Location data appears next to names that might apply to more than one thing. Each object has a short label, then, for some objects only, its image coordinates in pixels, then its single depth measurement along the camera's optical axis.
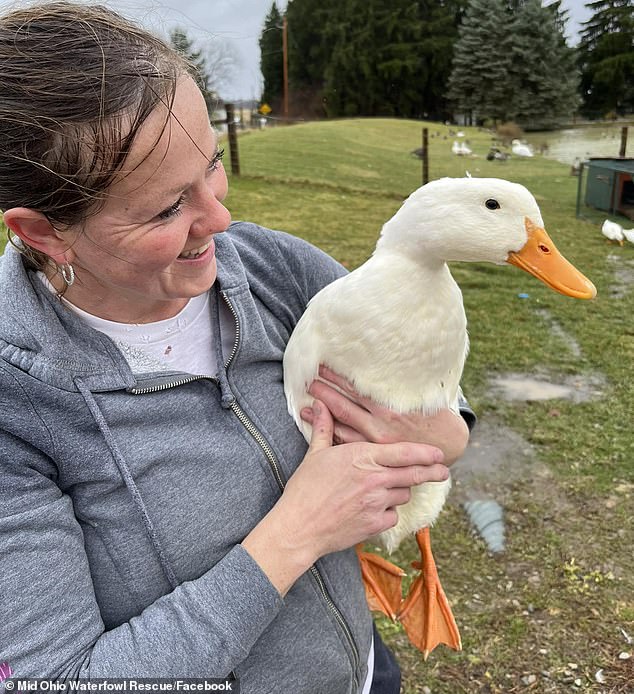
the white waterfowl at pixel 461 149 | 14.08
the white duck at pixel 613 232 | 6.19
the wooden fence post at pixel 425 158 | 9.16
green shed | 7.05
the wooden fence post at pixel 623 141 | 8.22
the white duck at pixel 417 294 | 0.99
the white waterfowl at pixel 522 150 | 14.08
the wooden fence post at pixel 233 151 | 8.92
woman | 0.66
